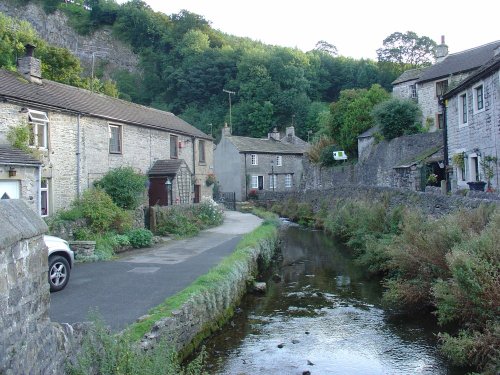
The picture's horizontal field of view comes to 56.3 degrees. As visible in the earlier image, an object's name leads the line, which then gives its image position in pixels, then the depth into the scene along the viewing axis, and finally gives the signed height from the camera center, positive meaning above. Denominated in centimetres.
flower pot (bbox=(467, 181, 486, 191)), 1876 -5
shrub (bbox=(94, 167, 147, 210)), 2116 +27
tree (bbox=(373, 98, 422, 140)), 3416 +504
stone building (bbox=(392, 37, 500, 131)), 3434 +836
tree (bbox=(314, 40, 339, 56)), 9592 +2919
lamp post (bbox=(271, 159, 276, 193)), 5304 +204
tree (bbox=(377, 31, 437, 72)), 7075 +2099
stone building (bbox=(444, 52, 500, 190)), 1892 +270
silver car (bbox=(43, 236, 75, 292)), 1089 -164
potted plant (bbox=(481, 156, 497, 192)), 1916 +73
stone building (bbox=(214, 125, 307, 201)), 5069 +279
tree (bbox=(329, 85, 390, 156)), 4044 +652
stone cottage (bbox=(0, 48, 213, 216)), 1797 +269
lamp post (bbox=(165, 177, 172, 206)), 2587 +0
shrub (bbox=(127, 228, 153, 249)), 1834 -180
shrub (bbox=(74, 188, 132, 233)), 1802 -76
